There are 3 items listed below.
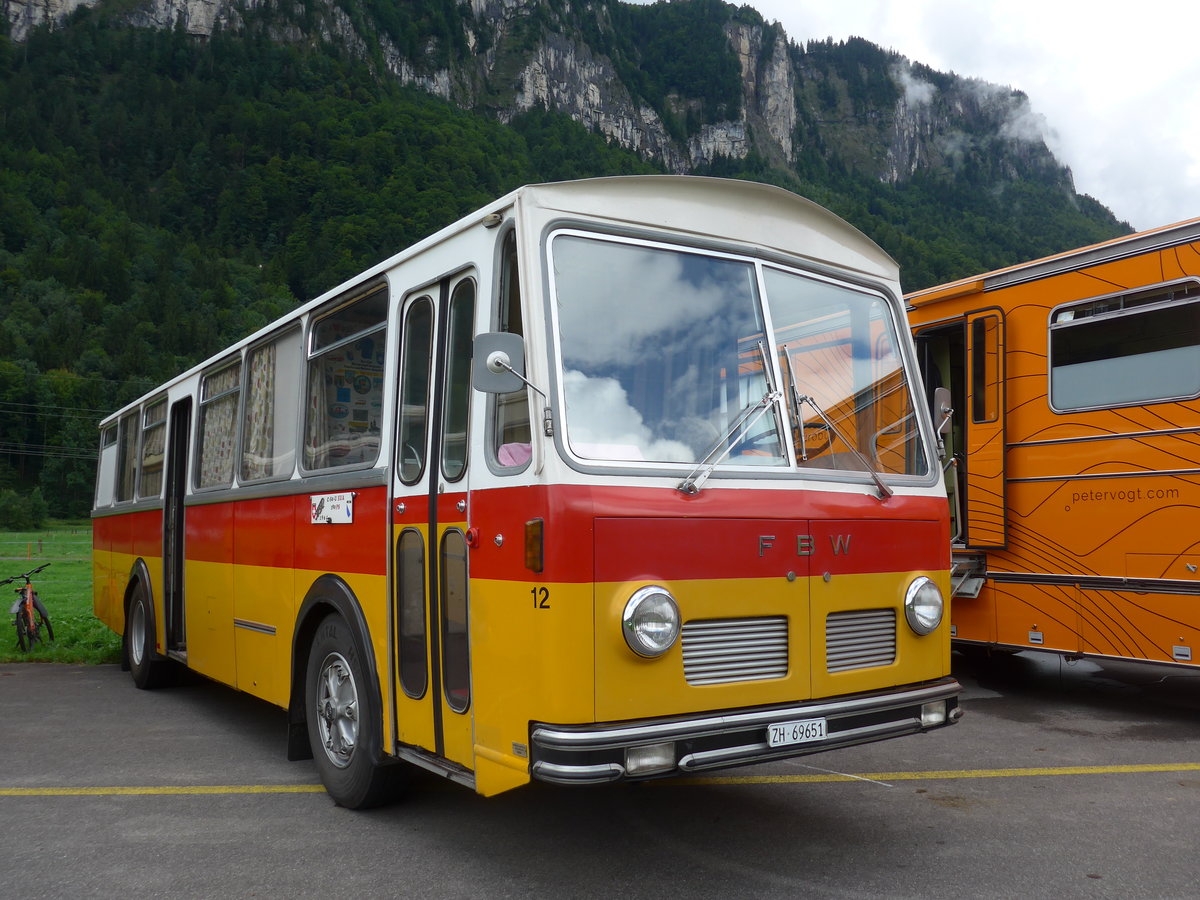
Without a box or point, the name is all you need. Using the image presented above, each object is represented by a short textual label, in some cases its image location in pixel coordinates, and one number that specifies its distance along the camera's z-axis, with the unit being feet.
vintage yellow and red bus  13.08
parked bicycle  40.29
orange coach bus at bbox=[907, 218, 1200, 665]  24.04
